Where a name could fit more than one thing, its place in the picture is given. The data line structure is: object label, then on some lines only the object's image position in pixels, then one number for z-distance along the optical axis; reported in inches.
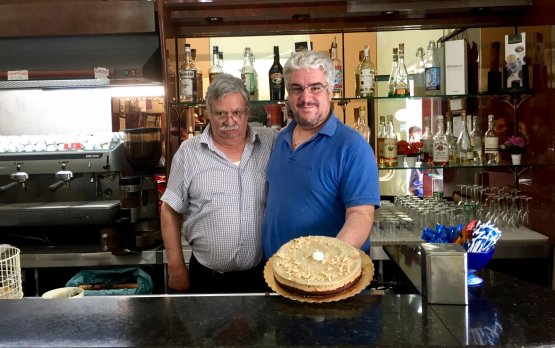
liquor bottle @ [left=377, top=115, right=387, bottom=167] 134.6
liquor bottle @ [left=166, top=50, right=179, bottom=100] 127.7
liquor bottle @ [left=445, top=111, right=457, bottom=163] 134.5
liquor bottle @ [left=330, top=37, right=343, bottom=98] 131.6
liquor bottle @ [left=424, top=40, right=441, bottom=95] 129.8
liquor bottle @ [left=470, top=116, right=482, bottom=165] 134.6
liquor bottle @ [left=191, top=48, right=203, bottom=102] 134.3
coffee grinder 124.6
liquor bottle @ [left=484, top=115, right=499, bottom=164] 132.0
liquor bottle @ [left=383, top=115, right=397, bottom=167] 133.1
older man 94.7
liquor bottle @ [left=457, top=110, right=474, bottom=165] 133.7
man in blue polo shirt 80.8
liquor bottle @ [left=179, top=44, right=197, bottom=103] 131.1
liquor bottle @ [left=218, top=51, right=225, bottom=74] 133.5
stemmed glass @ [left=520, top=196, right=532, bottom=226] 130.5
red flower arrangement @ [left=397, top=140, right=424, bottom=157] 133.3
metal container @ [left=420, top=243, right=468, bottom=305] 58.9
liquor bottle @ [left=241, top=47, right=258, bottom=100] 133.1
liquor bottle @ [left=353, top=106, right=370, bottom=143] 135.9
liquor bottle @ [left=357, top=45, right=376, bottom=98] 131.2
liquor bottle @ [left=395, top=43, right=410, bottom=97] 134.5
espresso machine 126.0
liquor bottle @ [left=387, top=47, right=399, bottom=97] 135.5
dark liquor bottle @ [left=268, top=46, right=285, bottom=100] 132.3
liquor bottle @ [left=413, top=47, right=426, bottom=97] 134.3
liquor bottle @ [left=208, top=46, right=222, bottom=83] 136.6
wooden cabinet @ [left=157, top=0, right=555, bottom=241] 124.4
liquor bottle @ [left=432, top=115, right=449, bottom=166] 130.6
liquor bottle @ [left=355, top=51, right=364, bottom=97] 134.2
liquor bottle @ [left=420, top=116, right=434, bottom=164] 135.0
